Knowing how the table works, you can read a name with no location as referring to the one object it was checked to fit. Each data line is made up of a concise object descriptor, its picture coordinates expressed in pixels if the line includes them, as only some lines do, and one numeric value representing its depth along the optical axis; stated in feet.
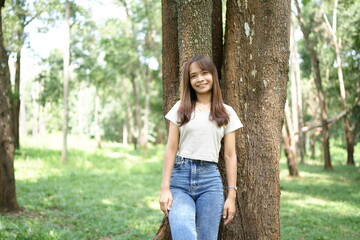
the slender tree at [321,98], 52.95
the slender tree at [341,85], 60.23
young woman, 10.68
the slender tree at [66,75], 58.90
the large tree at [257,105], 12.39
